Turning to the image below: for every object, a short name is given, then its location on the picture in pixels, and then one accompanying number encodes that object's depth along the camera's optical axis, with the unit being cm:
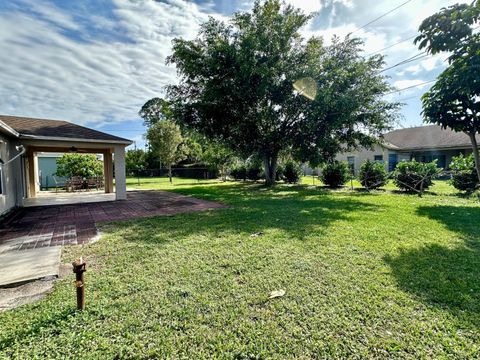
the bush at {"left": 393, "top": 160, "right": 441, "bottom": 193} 1129
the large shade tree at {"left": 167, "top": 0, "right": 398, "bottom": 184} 1227
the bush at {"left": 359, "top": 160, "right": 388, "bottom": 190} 1295
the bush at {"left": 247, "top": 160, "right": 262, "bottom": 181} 2113
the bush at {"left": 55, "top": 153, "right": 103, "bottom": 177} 1756
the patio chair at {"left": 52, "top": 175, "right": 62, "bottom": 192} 1949
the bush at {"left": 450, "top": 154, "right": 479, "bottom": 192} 1068
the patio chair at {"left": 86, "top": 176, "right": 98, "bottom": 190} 1619
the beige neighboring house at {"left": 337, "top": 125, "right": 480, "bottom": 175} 2025
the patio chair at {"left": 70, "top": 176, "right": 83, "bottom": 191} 1563
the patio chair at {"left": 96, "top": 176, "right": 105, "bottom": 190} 1651
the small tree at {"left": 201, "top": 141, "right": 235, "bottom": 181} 1784
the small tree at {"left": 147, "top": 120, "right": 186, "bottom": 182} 2348
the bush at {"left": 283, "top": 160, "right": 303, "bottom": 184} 1831
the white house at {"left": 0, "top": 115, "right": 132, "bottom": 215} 789
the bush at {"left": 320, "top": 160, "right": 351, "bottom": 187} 1491
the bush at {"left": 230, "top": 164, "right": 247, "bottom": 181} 2261
